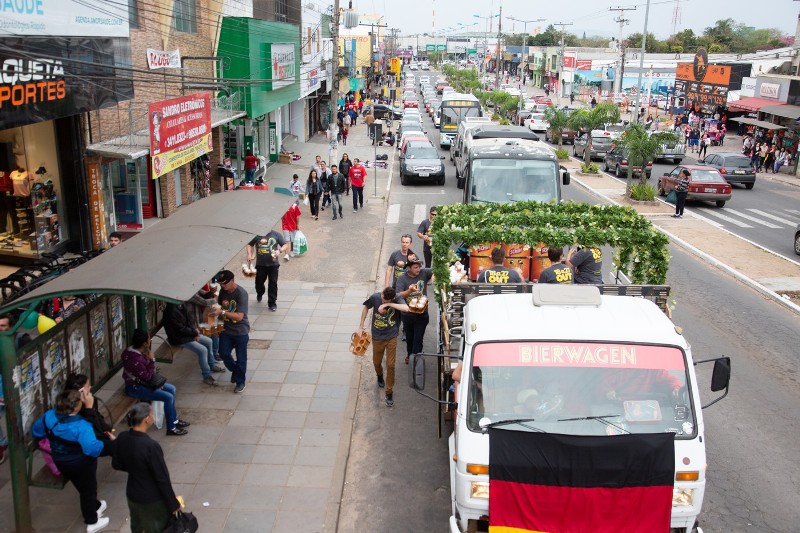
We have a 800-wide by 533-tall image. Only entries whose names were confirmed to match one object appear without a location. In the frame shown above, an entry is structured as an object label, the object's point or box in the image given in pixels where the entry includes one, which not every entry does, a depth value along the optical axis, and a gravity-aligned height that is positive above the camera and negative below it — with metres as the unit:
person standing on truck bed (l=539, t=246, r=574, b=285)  9.88 -2.61
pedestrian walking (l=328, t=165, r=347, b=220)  23.02 -3.58
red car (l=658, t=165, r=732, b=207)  27.19 -3.88
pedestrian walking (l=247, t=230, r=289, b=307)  13.59 -3.45
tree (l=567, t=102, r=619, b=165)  37.00 -2.20
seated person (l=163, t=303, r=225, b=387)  10.04 -3.65
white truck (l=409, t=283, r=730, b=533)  6.00 -2.57
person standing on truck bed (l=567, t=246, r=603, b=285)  10.89 -2.76
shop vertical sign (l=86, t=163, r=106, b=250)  16.38 -3.18
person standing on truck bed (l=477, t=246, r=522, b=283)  9.77 -2.60
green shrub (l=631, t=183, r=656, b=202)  27.03 -4.19
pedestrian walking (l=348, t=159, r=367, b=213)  24.20 -3.56
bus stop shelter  6.64 -2.14
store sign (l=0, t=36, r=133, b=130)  11.35 -0.37
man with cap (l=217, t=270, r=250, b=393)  10.05 -3.34
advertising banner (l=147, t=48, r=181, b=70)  19.06 +0.11
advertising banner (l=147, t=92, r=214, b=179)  16.73 -1.63
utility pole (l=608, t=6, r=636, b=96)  64.93 +0.39
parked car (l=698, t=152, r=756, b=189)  32.06 -3.88
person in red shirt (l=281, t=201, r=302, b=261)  17.48 -3.61
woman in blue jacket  6.68 -3.33
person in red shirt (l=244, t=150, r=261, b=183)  28.08 -3.76
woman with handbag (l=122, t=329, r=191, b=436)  8.40 -3.51
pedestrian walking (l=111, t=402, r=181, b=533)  6.08 -3.30
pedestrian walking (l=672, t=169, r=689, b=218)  24.45 -3.76
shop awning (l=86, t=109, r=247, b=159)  15.87 -1.83
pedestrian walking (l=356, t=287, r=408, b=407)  9.75 -3.29
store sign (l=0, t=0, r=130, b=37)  11.66 +0.73
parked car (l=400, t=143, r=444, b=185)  29.84 -3.82
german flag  5.73 -3.12
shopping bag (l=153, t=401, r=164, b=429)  9.08 -4.16
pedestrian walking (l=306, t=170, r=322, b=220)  22.48 -3.68
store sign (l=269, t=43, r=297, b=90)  28.27 +0.12
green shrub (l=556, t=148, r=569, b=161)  33.00 -3.74
